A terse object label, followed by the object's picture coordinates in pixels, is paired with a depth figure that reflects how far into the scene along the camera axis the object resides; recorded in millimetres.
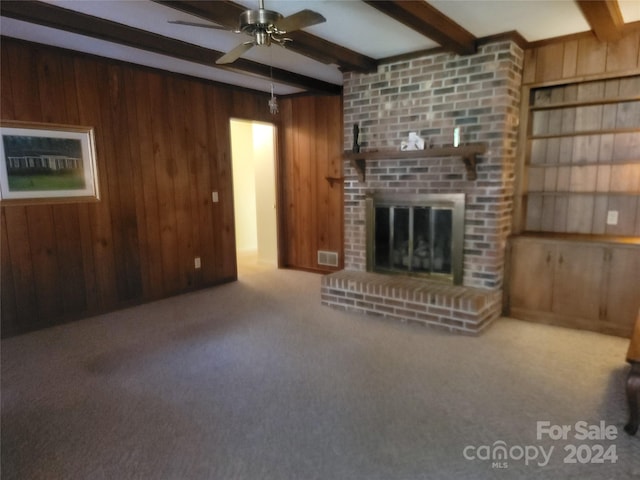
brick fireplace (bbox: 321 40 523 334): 3205
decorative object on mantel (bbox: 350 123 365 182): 3840
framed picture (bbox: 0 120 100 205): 3119
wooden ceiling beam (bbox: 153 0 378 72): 2348
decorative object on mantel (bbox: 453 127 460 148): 3264
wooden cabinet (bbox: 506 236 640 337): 2955
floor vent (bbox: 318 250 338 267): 5170
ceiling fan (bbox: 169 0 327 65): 1977
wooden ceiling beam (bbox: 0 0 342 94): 2453
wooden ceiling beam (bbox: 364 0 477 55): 2377
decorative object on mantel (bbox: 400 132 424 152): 3520
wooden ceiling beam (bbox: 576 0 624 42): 2441
